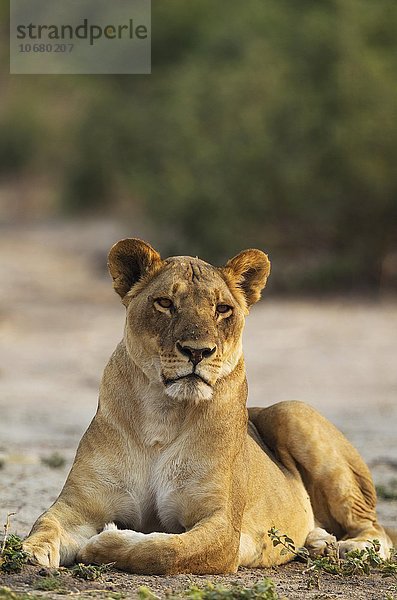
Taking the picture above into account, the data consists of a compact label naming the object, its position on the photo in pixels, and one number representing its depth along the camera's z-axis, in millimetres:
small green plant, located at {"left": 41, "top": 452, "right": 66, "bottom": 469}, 16031
